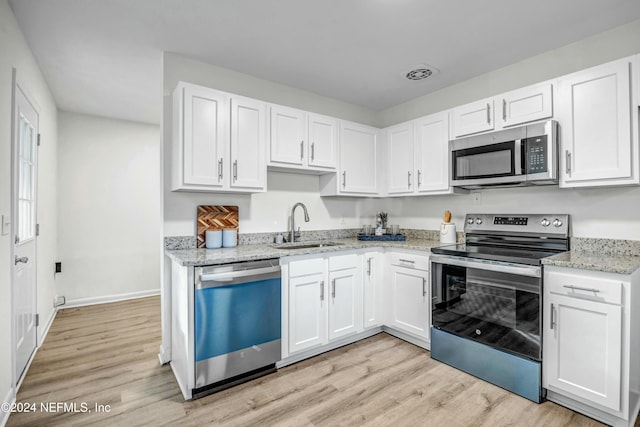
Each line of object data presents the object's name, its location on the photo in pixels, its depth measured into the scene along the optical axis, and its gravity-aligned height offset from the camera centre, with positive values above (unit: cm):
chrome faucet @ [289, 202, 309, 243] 311 -8
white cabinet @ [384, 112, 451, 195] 295 +60
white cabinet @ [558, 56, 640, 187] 195 +60
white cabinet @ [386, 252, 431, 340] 269 -72
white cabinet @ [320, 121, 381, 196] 323 +54
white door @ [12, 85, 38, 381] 211 -11
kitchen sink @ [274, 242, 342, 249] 296 -30
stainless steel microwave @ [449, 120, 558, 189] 225 +46
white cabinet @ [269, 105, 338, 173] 277 +70
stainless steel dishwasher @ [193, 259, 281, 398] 203 -76
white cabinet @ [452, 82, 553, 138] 231 +85
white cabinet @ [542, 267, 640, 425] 170 -75
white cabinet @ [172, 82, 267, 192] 234 +58
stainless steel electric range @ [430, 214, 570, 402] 203 -62
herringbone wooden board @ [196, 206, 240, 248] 267 -4
